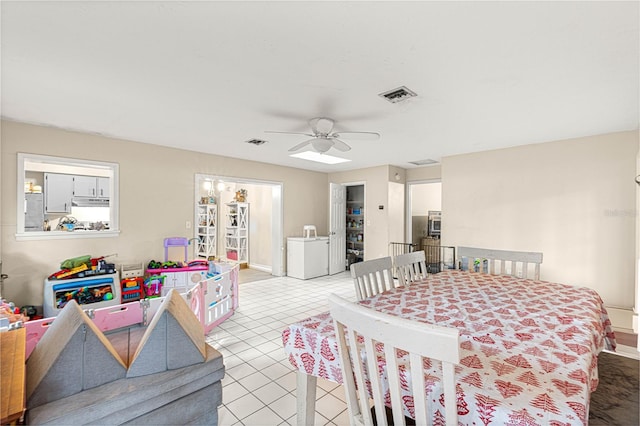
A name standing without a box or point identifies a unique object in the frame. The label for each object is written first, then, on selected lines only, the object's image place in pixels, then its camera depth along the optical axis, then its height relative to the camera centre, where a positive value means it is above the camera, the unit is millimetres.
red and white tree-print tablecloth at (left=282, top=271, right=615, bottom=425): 895 -600
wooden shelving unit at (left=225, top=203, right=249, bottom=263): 7250 -614
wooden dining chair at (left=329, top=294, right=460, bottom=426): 817 -467
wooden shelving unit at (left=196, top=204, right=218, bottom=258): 7586 -464
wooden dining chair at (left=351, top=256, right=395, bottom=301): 2121 -497
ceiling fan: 2978 +831
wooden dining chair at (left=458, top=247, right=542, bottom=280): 2672 -439
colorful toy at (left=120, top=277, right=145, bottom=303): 3807 -1077
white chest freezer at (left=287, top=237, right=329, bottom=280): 5980 -990
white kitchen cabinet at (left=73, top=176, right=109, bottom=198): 5473 +471
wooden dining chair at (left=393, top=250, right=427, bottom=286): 2570 -528
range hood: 5457 +164
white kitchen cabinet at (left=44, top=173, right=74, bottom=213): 5184 +331
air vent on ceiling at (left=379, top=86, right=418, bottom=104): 2387 +1026
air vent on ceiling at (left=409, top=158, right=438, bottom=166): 5457 +1007
